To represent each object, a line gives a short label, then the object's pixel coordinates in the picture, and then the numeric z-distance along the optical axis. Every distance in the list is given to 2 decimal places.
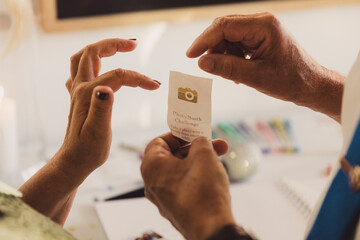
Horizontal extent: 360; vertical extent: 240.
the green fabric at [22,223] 0.55
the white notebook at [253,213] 0.98
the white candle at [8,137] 1.17
